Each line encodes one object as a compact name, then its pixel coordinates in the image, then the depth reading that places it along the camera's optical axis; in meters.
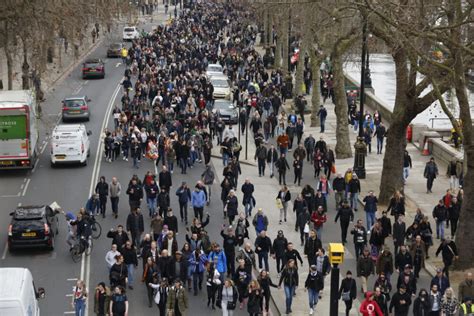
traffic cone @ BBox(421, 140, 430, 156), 42.09
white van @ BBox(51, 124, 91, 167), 39.09
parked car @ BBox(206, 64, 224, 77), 61.64
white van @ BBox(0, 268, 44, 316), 18.77
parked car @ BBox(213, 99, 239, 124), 48.97
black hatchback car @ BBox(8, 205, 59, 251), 28.31
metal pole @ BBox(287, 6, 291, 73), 57.56
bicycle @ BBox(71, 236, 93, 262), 28.03
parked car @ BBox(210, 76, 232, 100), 55.99
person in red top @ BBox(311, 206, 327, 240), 28.83
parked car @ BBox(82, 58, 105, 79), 67.81
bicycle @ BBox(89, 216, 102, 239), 29.48
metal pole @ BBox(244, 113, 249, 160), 40.88
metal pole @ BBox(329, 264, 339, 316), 18.88
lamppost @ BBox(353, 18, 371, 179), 36.91
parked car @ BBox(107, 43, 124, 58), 81.22
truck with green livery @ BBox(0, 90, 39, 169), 37.94
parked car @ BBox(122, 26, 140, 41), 91.23
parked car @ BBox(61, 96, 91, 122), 49.38
